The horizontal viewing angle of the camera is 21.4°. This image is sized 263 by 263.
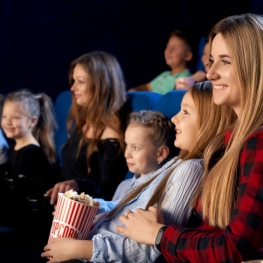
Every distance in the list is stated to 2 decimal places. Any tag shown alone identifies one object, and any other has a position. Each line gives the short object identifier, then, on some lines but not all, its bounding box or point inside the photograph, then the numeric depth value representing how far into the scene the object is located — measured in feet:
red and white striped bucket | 6.82
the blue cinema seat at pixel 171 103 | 9.10
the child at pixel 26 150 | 10.86
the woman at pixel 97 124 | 9.88
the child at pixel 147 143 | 8.68
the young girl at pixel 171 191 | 6.47
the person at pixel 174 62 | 14.62
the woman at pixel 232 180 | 5.30
